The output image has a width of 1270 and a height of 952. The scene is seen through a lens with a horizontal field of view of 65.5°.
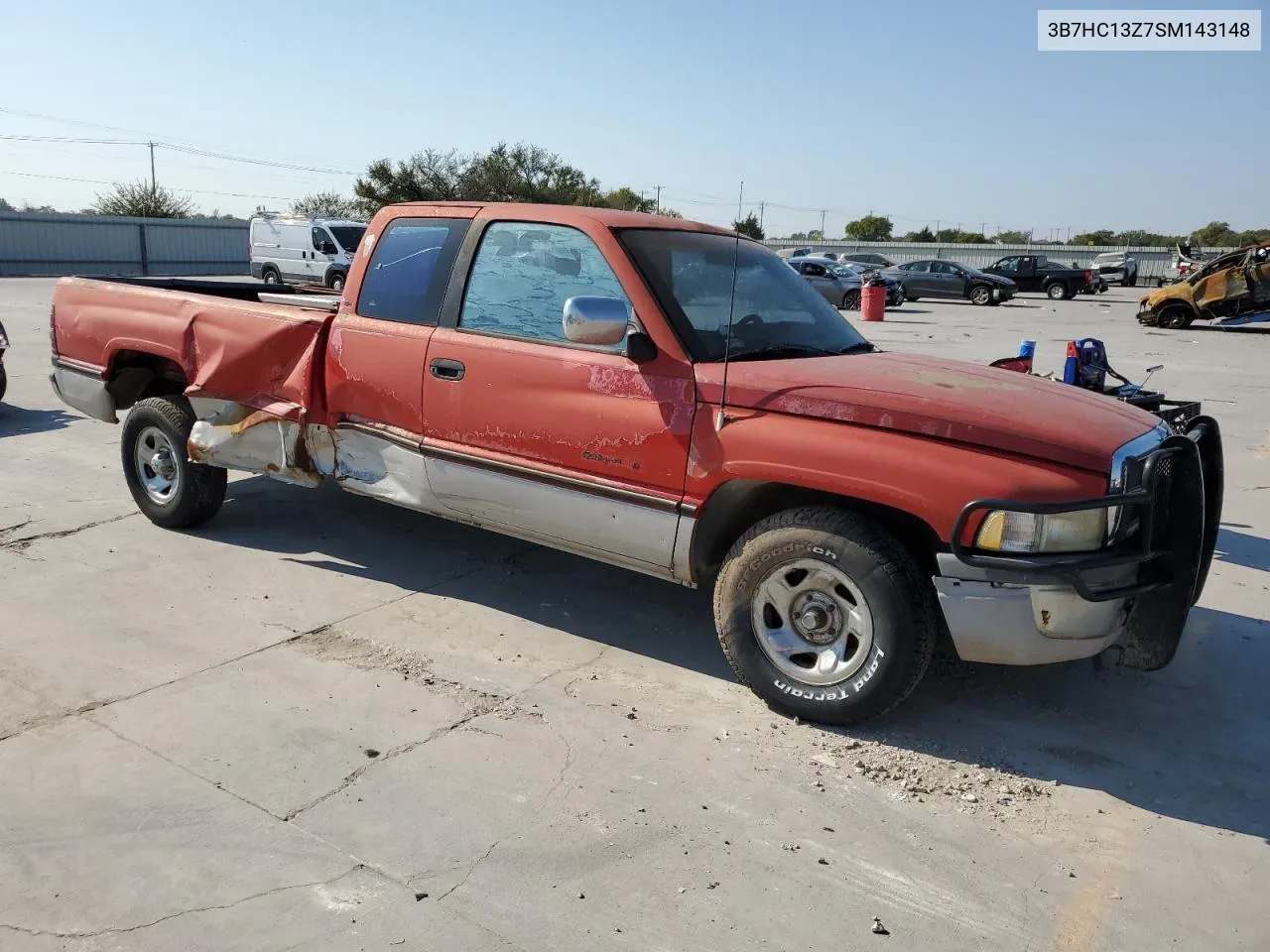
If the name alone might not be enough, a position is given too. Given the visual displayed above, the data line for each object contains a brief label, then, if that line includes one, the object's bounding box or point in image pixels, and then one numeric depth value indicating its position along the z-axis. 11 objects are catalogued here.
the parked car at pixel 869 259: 38.88
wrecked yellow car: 21.05
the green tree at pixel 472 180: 44.97
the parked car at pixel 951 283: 30.59
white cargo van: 24.42
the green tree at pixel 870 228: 93.44
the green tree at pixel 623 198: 48.72
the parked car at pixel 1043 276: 34.41
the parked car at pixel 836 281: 26.30
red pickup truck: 3.35
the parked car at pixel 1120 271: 44.47
